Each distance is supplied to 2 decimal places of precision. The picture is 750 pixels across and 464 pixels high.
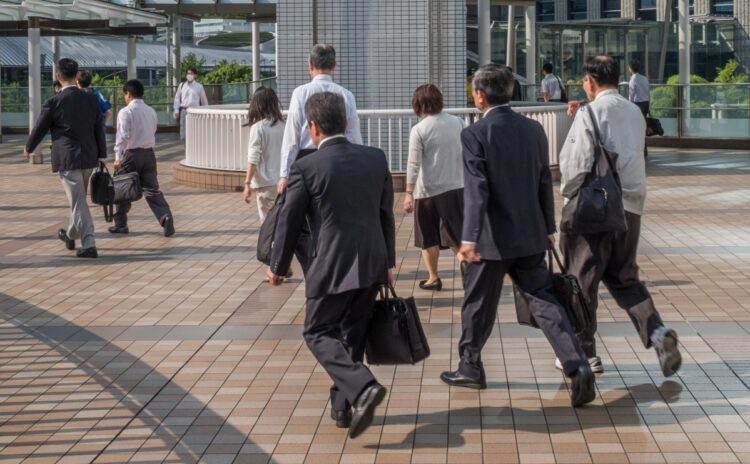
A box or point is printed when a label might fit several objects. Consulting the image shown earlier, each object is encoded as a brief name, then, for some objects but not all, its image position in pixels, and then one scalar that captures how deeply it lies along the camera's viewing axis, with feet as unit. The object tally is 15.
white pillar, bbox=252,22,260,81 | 126.92
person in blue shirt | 53.87
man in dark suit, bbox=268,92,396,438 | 20.18
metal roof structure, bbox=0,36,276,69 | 175.42
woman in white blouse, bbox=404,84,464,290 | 32.17
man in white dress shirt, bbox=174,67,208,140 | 88.53
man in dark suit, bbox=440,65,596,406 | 22.31
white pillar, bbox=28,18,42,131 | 82.89
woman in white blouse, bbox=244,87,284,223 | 35.22
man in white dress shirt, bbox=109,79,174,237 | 44.50
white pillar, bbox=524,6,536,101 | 119.03
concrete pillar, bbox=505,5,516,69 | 125.76
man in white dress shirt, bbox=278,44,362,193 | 29.81
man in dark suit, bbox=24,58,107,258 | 40.19
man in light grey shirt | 23.73
